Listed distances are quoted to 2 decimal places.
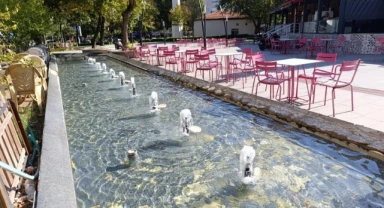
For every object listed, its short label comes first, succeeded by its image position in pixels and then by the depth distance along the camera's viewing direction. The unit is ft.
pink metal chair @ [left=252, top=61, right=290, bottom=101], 19.12
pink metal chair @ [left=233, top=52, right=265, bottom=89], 23.73
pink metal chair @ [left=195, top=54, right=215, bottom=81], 28.33
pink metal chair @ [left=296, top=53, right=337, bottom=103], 19.54
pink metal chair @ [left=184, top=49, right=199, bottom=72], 33.17
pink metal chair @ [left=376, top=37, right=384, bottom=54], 44.42
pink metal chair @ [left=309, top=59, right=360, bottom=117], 16.43
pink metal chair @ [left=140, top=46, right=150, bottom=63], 47.43
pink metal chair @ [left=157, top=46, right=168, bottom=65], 41.79
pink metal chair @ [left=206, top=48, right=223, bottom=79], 29.45
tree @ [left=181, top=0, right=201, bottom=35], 154.80
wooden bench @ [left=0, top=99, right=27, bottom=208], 9.82
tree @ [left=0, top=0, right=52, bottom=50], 44.01
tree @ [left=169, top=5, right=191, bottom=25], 137.90
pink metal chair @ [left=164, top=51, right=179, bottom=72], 35.35
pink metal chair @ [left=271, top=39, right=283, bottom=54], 54.19
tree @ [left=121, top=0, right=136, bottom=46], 61.41
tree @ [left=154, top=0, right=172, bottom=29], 173.27
